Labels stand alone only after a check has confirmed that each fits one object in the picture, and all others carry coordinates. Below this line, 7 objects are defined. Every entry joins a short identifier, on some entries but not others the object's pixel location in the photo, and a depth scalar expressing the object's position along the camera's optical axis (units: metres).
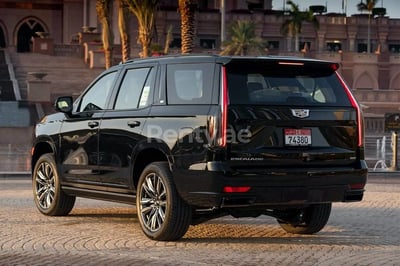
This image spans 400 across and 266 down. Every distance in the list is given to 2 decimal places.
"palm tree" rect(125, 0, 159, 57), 35.22
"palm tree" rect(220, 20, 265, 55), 63.16
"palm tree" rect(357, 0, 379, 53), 77.90
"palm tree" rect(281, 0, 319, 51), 73.12
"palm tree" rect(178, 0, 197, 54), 32.03
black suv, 8.52
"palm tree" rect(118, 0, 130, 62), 39.72
